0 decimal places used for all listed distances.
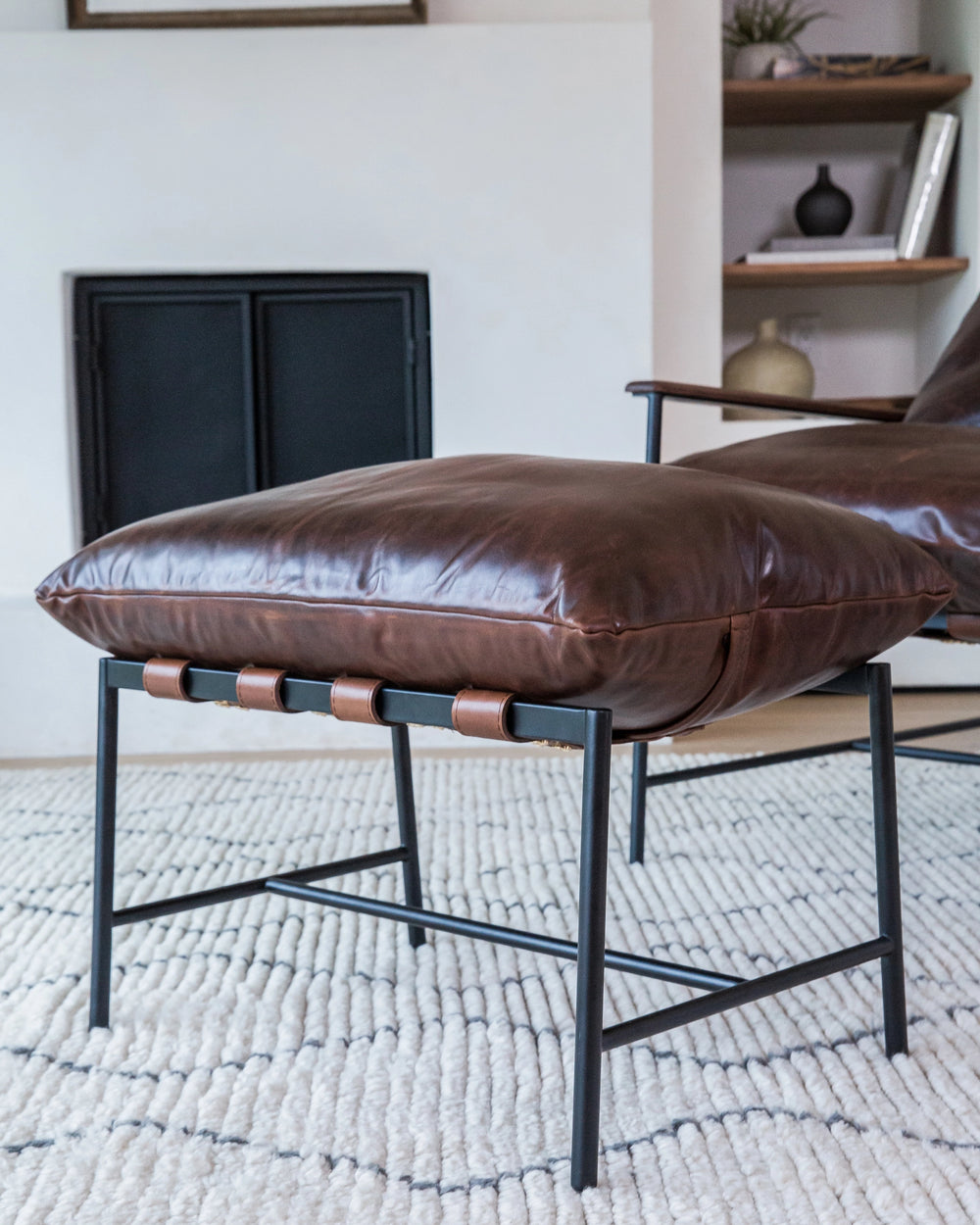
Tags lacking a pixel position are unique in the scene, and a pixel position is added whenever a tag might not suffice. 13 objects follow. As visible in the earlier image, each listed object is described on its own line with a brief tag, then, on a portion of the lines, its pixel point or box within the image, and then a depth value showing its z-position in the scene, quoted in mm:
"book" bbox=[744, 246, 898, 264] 2840
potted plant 2871
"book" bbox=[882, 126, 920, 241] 2943
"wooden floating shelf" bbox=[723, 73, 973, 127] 2783
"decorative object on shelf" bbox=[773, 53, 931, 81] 2799
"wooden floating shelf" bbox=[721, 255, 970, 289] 2811
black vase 2965
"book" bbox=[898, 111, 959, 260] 2830
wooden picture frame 2457
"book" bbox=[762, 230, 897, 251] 2867
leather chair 1240
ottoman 750
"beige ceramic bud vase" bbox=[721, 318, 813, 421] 2893
